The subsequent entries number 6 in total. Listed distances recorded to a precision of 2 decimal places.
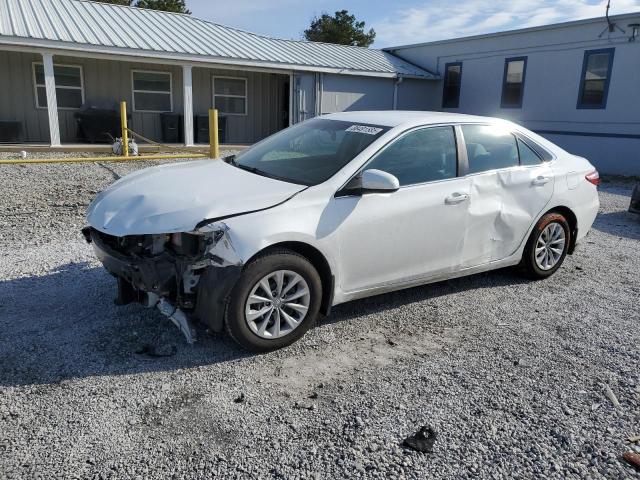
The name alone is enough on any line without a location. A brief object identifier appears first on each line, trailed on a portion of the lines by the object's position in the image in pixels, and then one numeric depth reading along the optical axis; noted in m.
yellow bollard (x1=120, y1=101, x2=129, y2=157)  12.43
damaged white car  3.54
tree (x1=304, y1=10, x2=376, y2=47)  44.72
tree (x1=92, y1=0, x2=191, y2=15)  38.78
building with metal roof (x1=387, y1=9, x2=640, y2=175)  15.12
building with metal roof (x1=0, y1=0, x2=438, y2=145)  14.64
